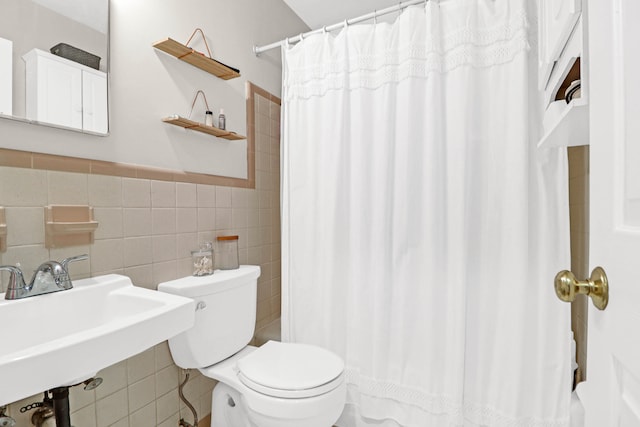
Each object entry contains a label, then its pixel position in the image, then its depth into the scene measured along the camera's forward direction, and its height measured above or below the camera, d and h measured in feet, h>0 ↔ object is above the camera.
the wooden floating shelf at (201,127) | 4.40 +1.23
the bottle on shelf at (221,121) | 5.13 +1.42
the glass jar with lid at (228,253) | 5.17 -0.65
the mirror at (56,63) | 3.09 +1.54
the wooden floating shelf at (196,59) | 4.27 +2.17
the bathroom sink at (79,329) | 2.04 -0.95
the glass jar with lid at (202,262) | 4.76 -0.73
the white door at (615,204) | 1.32 +0.02
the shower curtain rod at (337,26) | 4.93 +3.08
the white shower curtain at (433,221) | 4.30 -0.16
